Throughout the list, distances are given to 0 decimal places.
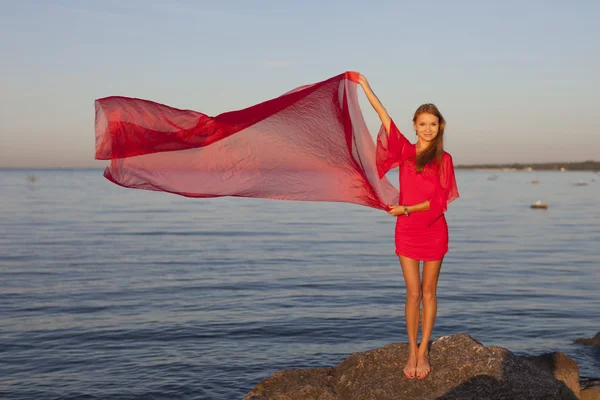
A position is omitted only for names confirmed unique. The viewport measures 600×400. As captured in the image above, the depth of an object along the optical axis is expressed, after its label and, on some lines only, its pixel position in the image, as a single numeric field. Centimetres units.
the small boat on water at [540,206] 6228
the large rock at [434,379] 700
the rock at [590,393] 850
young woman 710
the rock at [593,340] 1457
